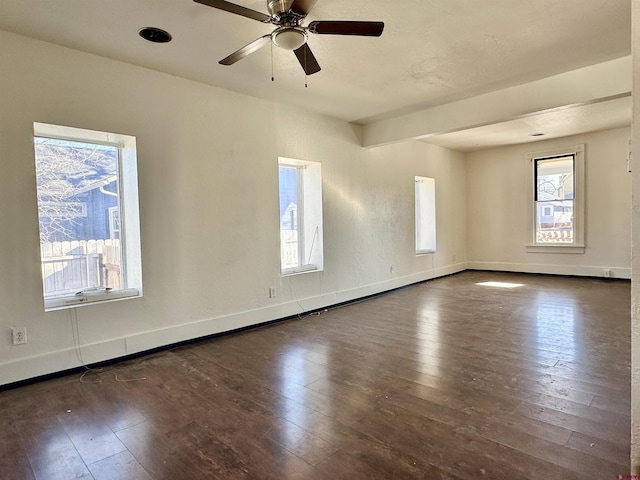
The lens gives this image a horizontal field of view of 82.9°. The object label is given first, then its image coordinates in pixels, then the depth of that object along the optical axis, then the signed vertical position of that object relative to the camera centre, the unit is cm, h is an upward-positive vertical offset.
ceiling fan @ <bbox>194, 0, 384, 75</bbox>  206 +122
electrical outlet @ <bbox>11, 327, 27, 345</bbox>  276 -76
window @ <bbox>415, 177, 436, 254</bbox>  731 +21
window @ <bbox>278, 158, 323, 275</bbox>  493 +18
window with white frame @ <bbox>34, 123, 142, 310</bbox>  306 +17
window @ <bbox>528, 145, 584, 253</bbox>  688 +44
